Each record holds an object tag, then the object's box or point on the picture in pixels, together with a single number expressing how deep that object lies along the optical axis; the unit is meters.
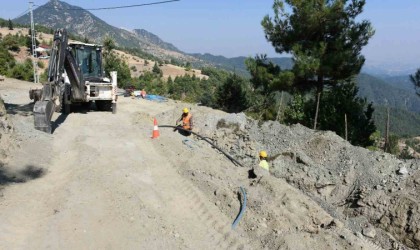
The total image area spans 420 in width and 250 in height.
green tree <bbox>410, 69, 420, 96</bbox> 21.44
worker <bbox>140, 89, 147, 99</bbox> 26.18
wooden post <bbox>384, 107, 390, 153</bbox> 15.52
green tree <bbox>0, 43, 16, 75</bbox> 39.24
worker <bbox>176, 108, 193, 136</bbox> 13.63
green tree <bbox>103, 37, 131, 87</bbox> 36.75
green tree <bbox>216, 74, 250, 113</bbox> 27.02
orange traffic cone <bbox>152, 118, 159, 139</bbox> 12.70
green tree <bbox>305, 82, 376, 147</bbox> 19.28
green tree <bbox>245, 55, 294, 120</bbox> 19.69
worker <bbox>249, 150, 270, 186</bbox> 8.66
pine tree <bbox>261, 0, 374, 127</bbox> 18.34
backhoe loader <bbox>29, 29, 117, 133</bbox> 12.15
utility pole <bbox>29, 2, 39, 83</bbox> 31.63
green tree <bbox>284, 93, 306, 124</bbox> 20.78
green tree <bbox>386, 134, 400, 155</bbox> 26.04
